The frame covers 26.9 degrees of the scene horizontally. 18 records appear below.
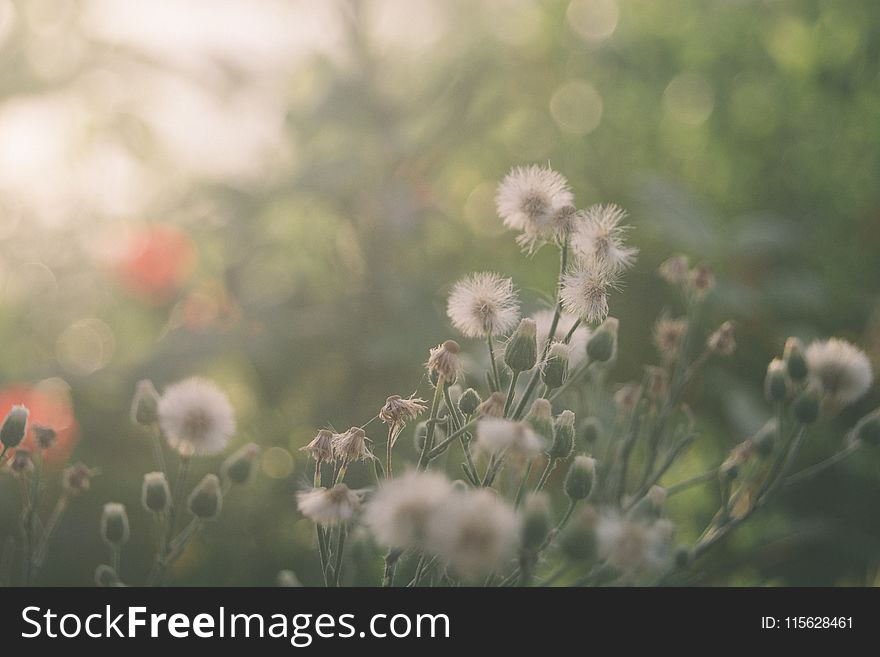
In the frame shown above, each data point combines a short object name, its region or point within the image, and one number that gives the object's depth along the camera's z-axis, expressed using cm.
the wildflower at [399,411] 37
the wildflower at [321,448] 37
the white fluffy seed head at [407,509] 32
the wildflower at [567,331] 38
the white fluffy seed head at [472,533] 31
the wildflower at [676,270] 43
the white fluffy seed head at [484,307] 37
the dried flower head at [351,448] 36
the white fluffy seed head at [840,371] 38
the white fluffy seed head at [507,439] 33
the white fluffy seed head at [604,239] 36
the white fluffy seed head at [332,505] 35
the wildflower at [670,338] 45
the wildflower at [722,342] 43
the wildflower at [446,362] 36
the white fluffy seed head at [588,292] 36
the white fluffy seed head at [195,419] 37
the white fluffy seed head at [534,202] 36
